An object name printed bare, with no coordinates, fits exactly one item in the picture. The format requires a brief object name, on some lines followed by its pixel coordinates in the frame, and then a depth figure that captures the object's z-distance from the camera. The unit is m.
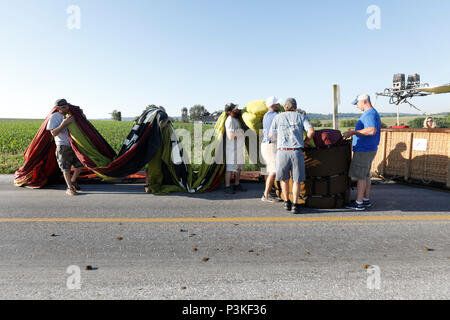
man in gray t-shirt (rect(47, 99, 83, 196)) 6.74
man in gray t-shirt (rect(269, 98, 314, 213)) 5.27
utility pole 9.82
